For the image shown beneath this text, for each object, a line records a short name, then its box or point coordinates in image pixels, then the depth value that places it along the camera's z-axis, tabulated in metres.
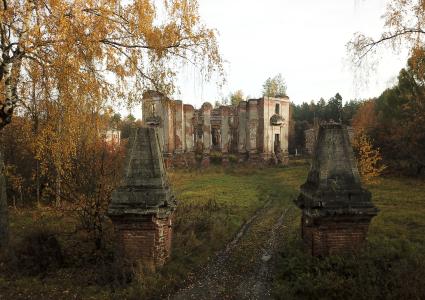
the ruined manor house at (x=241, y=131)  33.03
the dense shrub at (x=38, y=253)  6.70
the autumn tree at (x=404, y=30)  7.89
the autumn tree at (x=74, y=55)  5.96
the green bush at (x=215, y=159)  34.06
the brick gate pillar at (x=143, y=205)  6.04
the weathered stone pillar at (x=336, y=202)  5.95
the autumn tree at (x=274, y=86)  56.43
